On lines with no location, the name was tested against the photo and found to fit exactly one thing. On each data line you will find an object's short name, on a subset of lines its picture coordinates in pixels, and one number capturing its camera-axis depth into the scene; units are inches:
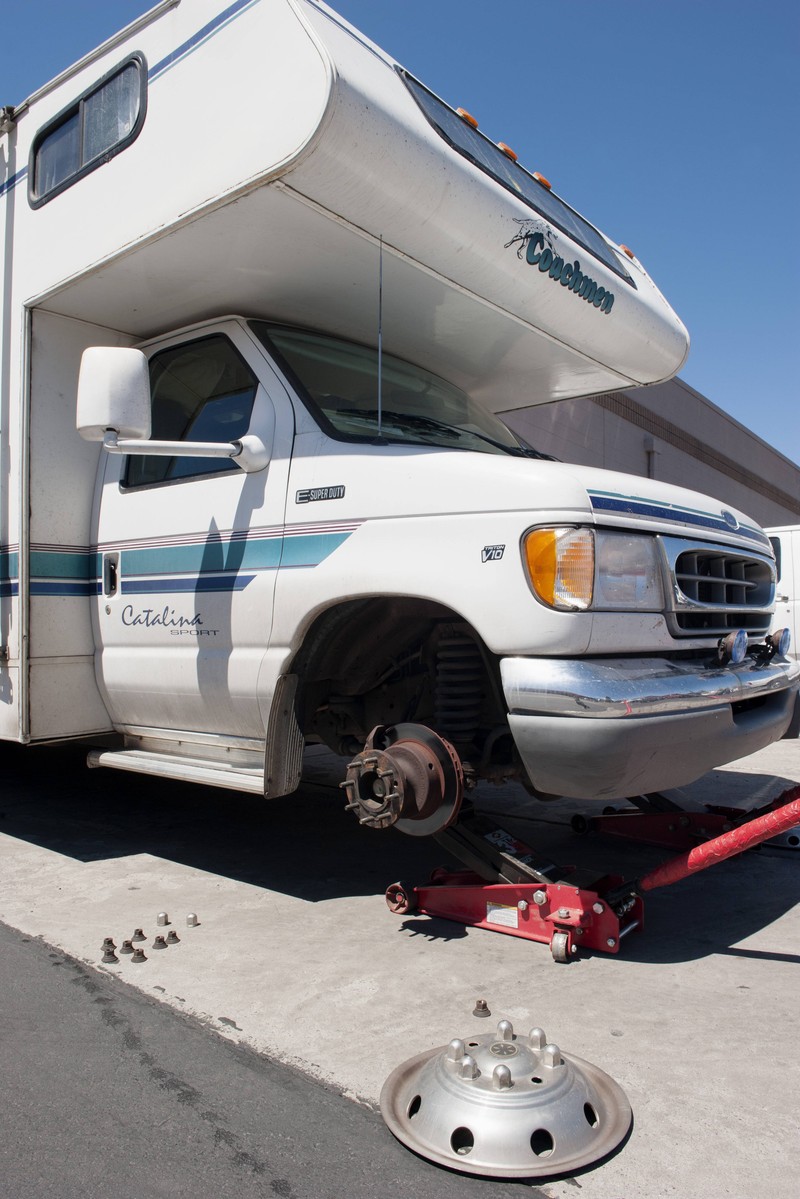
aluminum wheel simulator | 83.0
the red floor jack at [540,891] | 129.6
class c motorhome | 124.3
